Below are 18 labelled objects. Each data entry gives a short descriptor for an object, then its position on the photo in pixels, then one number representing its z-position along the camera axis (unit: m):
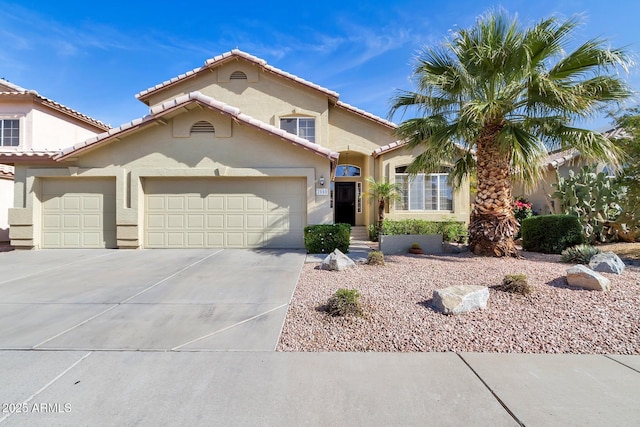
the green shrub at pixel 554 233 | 9.75
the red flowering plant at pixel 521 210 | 15.45
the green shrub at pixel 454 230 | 12.61
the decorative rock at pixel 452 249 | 10.13
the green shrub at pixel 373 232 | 14.04
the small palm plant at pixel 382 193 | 13.34
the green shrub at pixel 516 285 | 5.15
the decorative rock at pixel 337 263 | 7.50
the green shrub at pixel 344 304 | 4.45
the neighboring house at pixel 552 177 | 14.61
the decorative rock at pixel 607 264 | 6.48
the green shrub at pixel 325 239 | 9.92
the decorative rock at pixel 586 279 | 5.30
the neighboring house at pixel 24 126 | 13.53
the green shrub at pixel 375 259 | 7.93
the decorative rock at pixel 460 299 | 4.51
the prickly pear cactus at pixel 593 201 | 11.16
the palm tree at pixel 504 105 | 7.66
